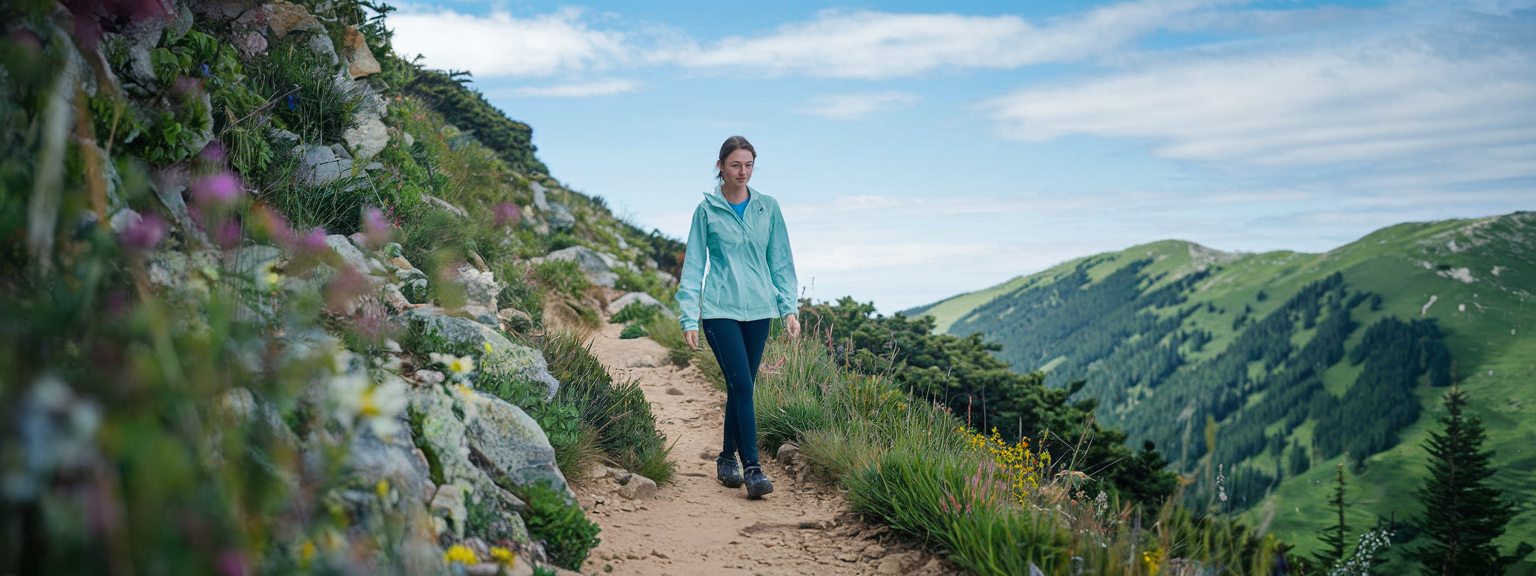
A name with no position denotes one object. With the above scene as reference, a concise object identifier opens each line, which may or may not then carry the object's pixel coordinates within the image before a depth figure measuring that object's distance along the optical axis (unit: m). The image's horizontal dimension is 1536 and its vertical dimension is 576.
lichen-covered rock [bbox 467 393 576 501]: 4.25
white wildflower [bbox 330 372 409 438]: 2.07
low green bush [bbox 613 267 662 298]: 15.62
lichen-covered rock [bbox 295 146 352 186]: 6.57
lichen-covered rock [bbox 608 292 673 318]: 14.24
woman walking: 5.44
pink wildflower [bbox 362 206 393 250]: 6.63
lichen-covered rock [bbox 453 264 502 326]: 7.78
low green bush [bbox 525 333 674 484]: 6.18
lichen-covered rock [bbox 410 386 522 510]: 3.68
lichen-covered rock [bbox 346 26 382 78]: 9.05
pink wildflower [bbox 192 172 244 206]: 3.17
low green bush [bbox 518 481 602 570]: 4.09
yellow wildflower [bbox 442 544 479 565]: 2.86
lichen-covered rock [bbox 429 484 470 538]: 3.37
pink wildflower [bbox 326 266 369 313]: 4.60
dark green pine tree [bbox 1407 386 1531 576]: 26.84
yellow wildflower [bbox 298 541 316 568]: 2.06
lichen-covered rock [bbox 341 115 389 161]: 7.66
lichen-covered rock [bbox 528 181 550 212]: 17.80
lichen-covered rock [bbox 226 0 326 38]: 7.41
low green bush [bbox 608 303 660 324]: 13.65
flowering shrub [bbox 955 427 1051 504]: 5.04
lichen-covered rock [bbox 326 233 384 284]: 5.49
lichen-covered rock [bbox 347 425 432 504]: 2.93
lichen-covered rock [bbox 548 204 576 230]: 17.91
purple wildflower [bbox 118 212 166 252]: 2.99
